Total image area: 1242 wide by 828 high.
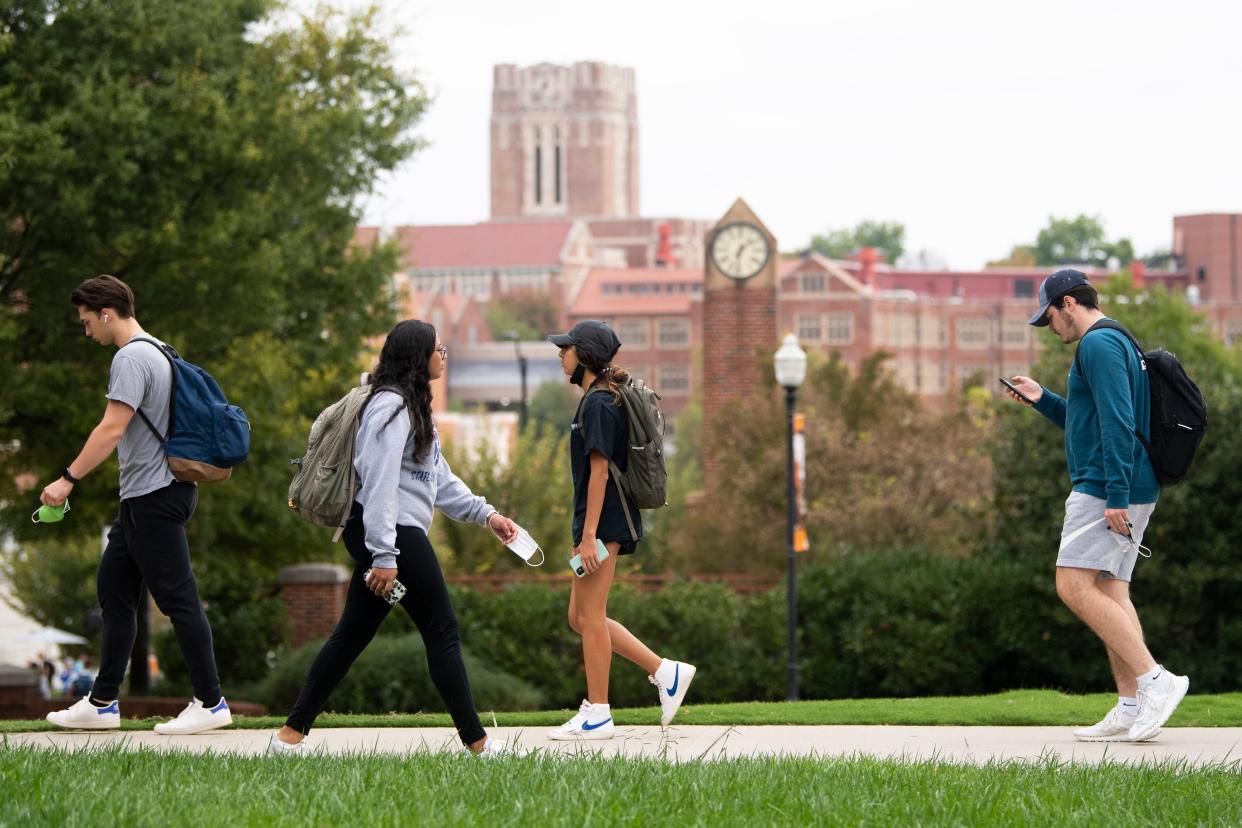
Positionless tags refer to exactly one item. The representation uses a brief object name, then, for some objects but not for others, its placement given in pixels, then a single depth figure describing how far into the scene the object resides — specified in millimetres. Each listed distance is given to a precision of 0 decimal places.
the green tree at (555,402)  126250
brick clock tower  38594
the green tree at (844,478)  29484
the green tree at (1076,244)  170125
